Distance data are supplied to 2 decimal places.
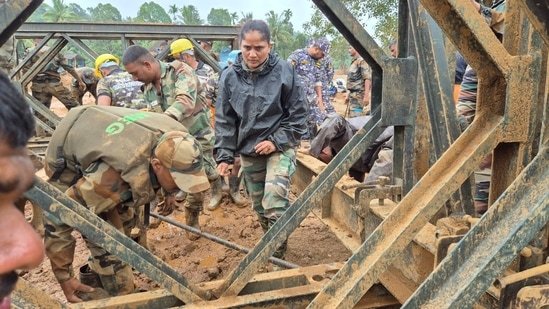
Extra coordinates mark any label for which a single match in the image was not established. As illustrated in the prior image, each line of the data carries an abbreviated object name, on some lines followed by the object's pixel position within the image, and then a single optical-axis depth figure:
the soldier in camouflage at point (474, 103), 2.77
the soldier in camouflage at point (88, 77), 8.76
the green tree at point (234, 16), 58.31
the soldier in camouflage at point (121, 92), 4.62
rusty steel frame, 1.41
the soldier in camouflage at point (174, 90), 4.20
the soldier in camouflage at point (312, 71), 6.89
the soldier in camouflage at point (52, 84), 8.55
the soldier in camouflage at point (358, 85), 7.82
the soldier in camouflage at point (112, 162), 2.47
